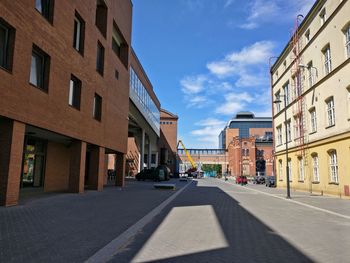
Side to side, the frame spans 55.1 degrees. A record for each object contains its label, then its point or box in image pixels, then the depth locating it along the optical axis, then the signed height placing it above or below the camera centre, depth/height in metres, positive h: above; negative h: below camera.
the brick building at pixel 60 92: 12.30 +4.31
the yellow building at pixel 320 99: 21.22 +6.11
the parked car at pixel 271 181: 41.40 -0.19
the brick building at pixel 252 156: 97.50 +6.89
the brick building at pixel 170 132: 94.69 +13.37
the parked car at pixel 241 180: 49.67 -0.12
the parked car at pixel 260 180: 53.45 -0.09
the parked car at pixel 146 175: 51.91 +0.45
